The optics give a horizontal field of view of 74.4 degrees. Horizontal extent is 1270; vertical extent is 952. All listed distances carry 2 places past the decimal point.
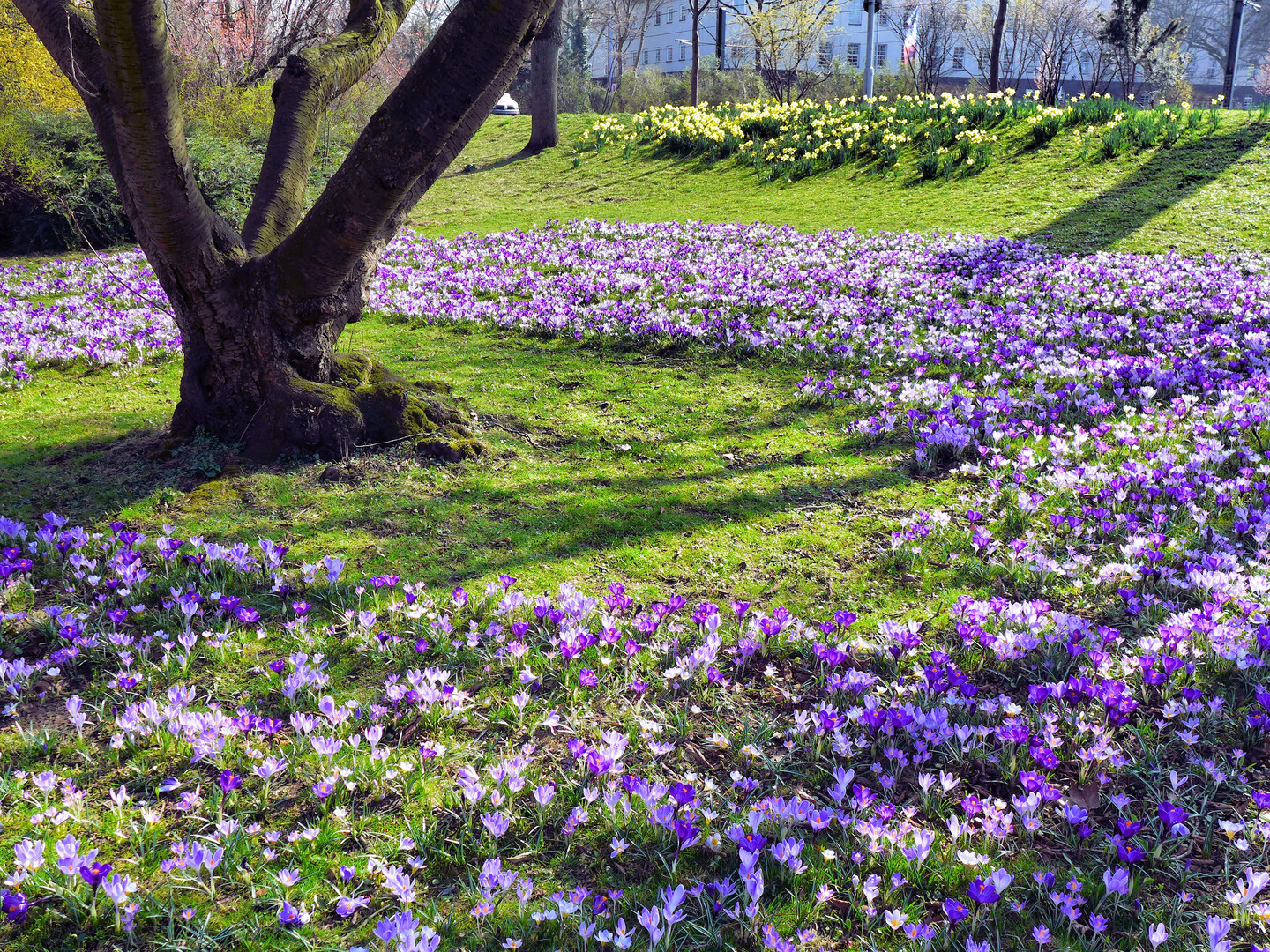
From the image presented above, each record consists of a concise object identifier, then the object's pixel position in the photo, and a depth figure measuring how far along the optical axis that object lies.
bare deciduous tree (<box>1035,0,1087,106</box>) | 23.69
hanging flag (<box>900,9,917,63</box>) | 33.94
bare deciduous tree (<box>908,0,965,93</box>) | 30.38
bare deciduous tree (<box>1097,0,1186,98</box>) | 28.30
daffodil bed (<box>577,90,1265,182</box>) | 17.48
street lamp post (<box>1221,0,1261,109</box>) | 25.71
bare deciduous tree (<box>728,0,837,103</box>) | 28.56
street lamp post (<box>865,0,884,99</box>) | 23.07
